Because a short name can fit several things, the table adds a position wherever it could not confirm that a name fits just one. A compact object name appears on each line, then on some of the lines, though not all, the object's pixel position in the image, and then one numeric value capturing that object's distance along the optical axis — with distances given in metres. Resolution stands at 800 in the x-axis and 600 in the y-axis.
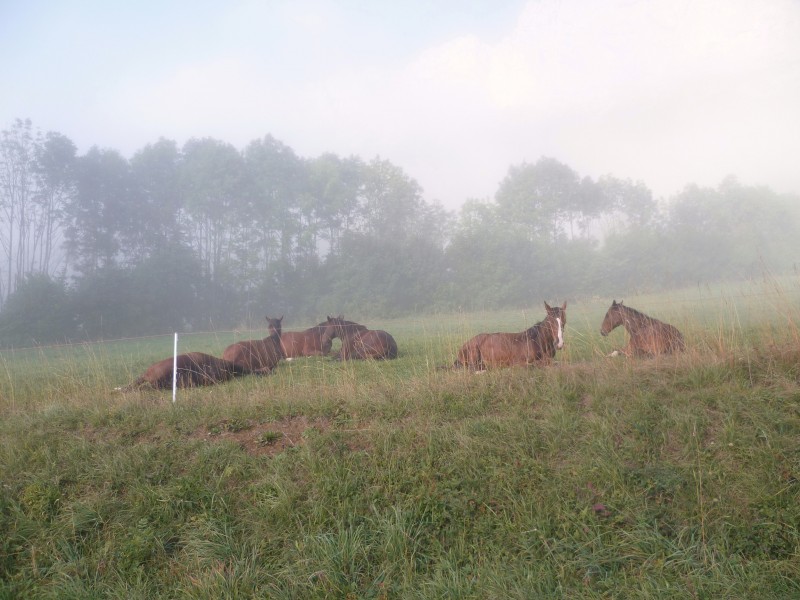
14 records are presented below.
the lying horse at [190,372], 9.34
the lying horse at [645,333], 8.77
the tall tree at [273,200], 39.78
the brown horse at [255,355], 11.03
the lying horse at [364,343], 11.75
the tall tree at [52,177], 35.19
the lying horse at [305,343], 13.68
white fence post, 7.99
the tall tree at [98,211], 35.50
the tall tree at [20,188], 34.56
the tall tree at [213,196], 39.00
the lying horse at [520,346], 9.20
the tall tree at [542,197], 46.97
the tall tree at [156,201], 37.34
